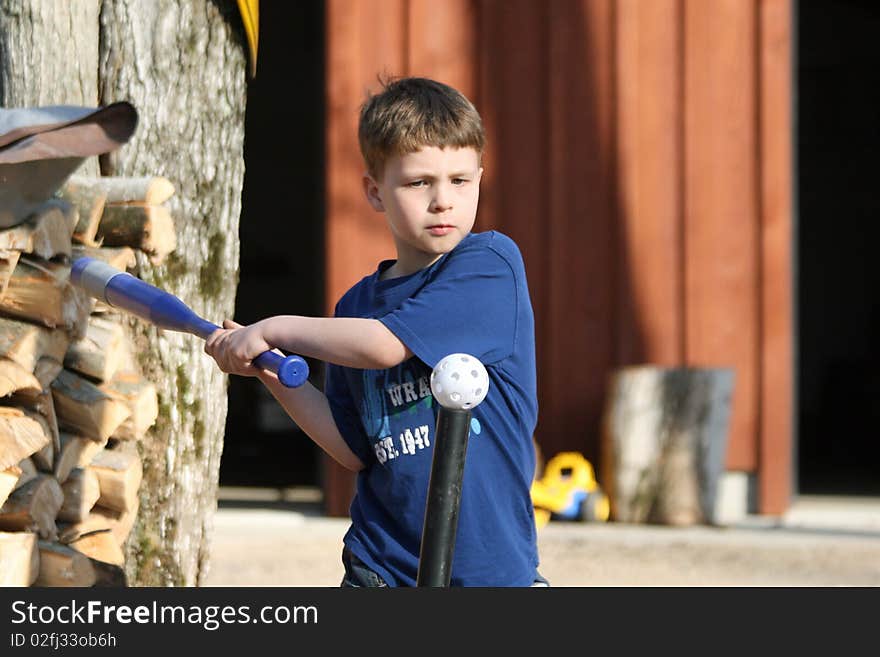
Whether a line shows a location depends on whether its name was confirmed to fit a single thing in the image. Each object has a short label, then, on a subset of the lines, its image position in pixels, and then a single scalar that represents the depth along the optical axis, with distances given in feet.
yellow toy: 43.60
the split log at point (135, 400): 19.52
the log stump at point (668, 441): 43.37
